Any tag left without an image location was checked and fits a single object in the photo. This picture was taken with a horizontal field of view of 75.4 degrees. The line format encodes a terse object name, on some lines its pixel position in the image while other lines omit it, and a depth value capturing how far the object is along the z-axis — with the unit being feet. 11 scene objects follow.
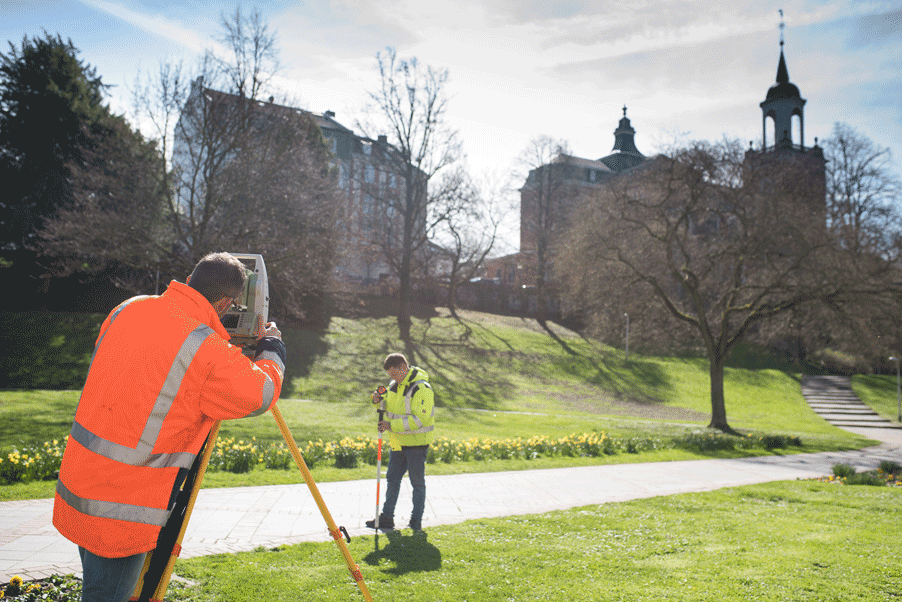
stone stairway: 83.61
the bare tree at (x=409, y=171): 111.14
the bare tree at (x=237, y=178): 62.95
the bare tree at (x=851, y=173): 132.26
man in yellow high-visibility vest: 21.62
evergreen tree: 78.02
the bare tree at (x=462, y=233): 114.11
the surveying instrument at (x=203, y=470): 8.45
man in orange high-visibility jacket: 7.59
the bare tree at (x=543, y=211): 147.13
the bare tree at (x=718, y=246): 57.93
